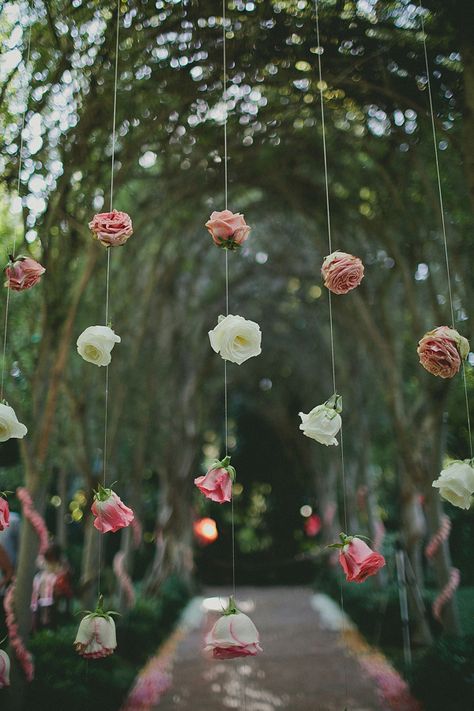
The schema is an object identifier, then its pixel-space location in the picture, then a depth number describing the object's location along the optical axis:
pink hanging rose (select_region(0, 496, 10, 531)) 3.06
